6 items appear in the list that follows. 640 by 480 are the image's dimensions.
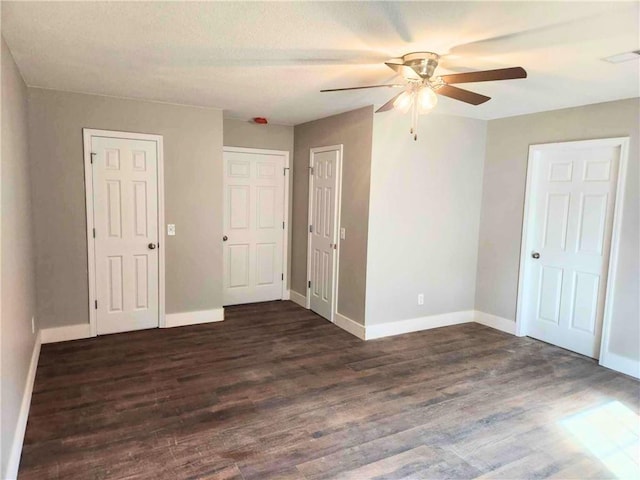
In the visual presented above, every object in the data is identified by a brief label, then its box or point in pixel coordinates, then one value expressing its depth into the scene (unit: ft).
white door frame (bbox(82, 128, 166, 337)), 13.47
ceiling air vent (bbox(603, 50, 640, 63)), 8.33
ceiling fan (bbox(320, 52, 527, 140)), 8.21
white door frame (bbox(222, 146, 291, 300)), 18.39
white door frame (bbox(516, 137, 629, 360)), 12.19
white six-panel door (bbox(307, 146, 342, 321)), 16.01
